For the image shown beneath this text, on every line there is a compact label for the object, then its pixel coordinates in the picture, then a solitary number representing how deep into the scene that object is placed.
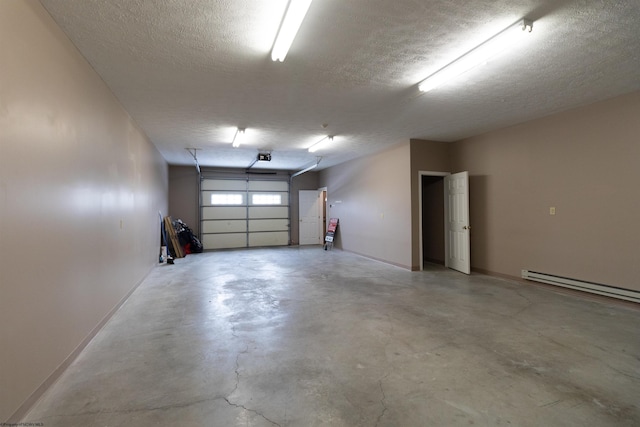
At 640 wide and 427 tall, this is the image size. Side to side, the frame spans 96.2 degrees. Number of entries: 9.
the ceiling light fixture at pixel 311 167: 8.06
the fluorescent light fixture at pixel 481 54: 2.31
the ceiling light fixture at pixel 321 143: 5.75
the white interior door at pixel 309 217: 10.50
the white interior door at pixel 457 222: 5.52
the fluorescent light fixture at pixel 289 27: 1.92
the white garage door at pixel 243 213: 9.45
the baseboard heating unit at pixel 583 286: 3.62
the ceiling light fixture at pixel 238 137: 5.15
